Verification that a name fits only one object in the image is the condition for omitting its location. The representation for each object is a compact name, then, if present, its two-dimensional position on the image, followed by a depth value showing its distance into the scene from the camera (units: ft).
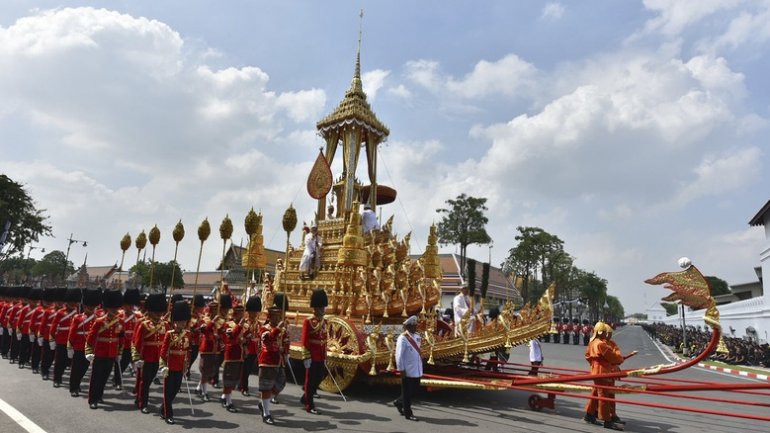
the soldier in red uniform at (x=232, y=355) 22.86
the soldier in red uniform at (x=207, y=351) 24.80
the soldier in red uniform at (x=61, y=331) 26.73
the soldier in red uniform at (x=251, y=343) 26.76
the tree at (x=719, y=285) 242.56
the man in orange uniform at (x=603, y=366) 20.86
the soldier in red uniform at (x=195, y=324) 25.70
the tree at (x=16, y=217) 99.66
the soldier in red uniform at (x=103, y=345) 21.84
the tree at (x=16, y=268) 129.82
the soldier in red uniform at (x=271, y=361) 20.63
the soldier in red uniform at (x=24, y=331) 32.71
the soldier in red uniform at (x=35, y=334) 30.81
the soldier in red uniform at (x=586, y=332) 94.75
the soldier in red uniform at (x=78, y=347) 24.23
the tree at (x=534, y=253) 121.08
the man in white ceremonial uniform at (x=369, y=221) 37.04
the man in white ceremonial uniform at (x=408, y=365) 21.90
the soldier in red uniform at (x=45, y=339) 28.81
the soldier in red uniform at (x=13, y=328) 34.55
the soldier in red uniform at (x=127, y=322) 25.29
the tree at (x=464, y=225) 114.11
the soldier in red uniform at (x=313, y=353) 22.50
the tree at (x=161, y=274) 123.65
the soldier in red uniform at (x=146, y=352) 20.81
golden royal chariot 25.04
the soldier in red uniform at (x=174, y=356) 19.53
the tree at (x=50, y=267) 172.55
